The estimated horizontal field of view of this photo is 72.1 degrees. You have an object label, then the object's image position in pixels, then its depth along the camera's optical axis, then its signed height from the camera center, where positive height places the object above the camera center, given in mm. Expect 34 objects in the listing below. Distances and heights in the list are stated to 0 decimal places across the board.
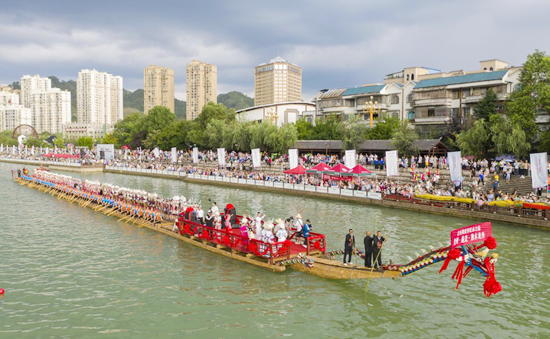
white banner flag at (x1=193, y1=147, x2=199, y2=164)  58000 +948
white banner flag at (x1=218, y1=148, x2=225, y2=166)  50844 +819
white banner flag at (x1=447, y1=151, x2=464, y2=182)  30250 -477
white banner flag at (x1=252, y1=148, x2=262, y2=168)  45281 +472
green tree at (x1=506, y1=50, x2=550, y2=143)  36625 +6586
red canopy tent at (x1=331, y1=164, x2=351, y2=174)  36344 -721
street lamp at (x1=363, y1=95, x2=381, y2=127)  59419 +8606
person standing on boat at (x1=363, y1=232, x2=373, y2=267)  13344 -3152
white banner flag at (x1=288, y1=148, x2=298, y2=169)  41028 +299
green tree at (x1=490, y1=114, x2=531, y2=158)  35438 +2138
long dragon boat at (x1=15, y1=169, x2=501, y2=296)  10322 -3594
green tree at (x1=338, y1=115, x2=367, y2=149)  49594 +3915
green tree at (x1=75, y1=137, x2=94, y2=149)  123750 +6784
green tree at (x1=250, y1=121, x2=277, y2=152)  56438 +3846
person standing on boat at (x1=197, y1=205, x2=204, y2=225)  19966 -2876
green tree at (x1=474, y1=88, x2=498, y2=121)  44844 +6596
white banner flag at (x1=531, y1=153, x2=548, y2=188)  25672 -571
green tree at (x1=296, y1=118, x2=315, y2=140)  61259 +5428
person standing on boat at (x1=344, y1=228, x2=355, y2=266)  14320 -3141
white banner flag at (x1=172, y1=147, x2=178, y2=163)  62469 +1035
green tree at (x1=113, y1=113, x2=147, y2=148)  99062 +8837
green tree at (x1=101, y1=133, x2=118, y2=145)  112312 +7071
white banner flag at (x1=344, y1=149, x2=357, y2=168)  37344 +248
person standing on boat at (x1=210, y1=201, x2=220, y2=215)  19252 -2455
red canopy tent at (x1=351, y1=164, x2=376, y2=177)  35709 -905
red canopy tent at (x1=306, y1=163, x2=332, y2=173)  38000 -751
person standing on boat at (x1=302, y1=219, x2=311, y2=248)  16078 -2920
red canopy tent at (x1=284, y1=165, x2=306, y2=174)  38781 -857
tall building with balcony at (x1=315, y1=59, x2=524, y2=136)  46688 +9467
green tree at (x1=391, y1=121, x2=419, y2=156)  44188 +2410
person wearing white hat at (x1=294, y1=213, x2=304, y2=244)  17175 -2988
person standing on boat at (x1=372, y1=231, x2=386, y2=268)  13187 -2939
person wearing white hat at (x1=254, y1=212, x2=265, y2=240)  16617 -2923
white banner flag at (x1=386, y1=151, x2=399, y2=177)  34062 -151
